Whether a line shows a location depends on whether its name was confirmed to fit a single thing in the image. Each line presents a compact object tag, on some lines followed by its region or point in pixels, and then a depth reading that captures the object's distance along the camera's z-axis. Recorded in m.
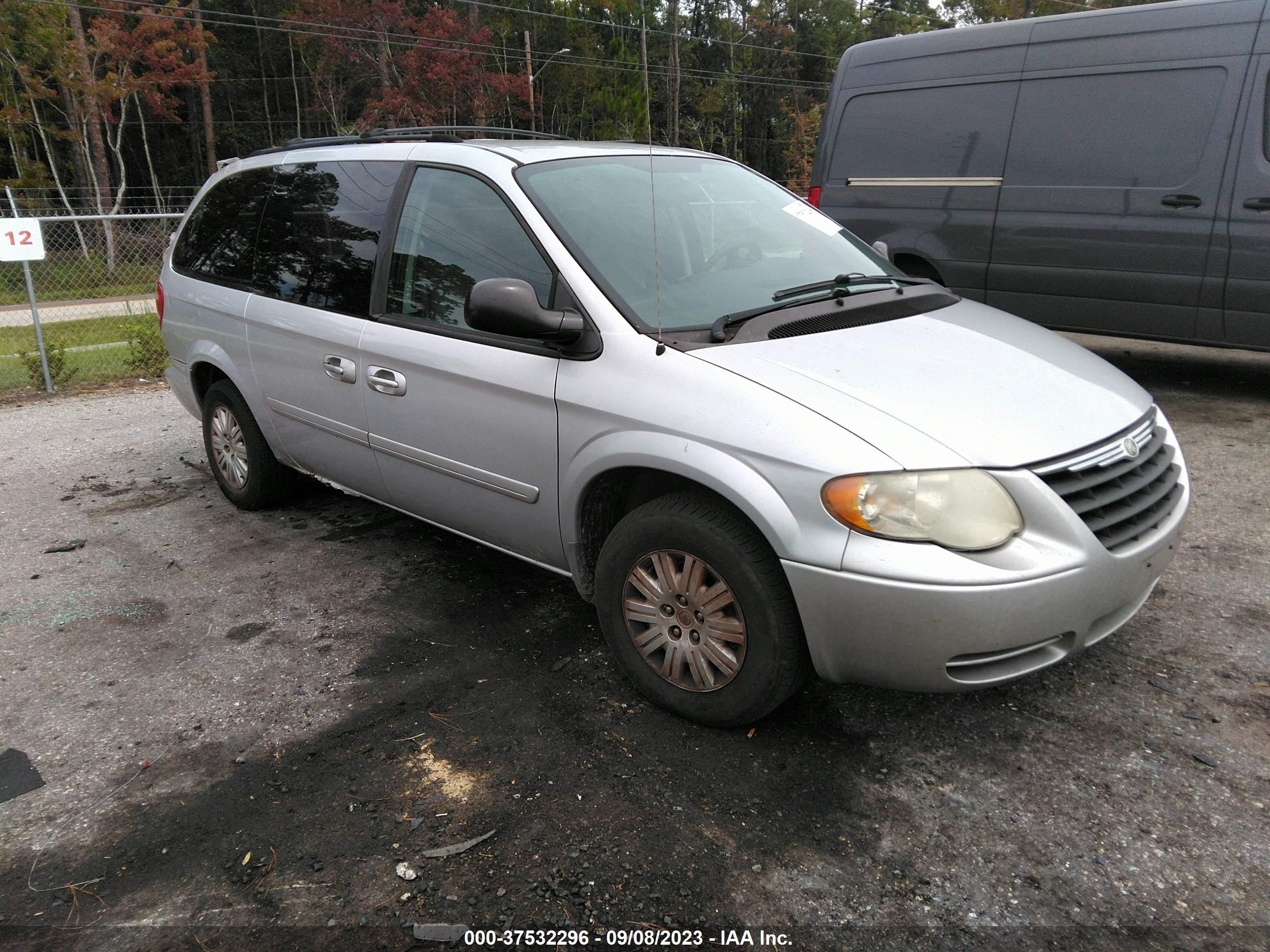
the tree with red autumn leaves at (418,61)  26.81
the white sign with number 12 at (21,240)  7.72
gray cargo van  5.87
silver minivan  2.42
